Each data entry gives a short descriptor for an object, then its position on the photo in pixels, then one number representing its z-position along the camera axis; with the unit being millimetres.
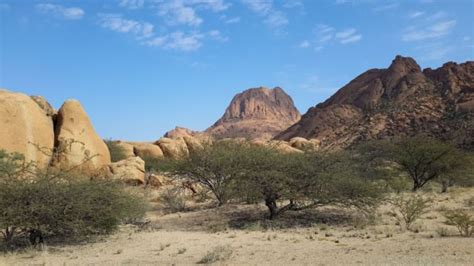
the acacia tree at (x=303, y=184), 16703
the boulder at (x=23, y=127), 27025
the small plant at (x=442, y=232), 12683
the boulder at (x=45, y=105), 31053
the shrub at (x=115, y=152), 41212
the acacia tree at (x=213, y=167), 20312
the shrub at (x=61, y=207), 12672
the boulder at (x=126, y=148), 43444
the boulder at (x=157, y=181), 28956
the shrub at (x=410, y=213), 14883
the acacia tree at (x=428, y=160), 27781
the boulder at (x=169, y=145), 45994
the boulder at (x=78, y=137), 28278
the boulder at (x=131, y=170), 28219
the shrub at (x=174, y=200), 21312
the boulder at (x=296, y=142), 60362
